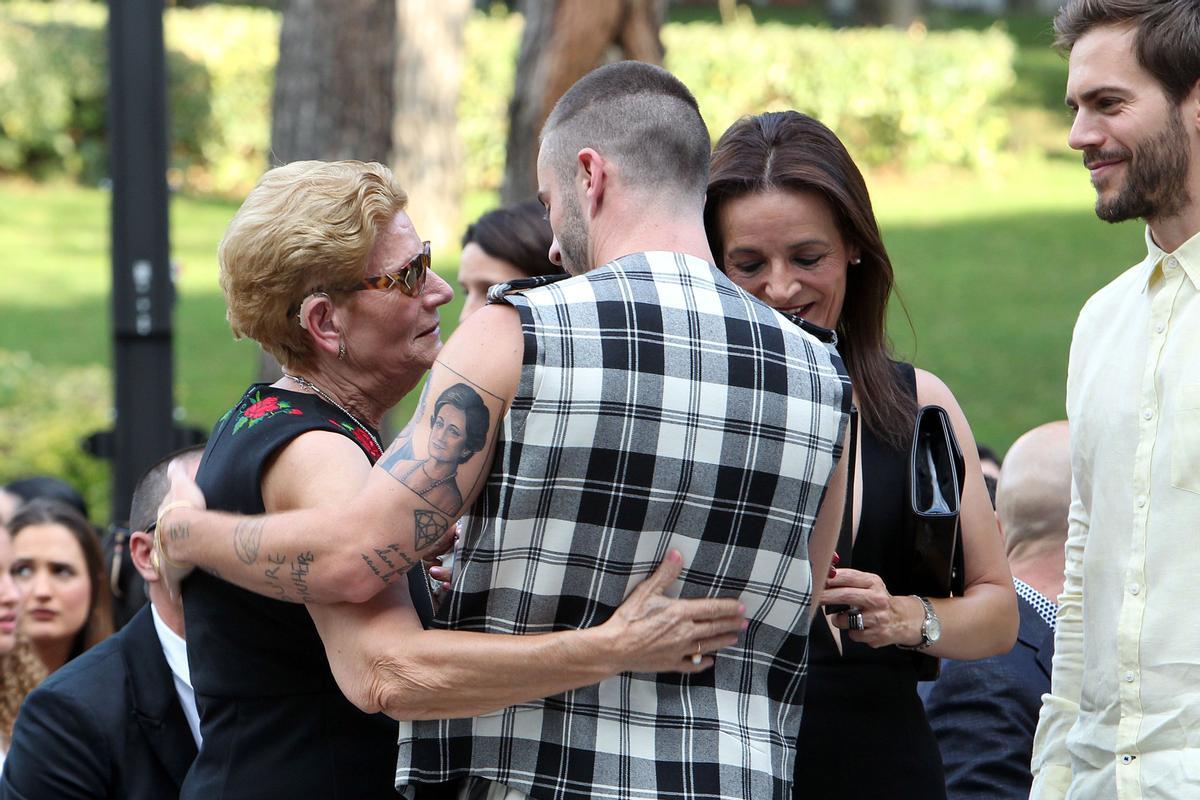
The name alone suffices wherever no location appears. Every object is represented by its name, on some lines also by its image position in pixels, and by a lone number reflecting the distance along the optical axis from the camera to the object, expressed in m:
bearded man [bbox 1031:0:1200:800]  5.52
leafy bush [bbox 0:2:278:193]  41.97
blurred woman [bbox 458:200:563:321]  9.39
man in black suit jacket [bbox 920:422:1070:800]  7.03
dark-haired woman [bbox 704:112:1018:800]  5.89
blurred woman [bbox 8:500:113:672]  10.32
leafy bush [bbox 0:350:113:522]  20.33
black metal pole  12.46
